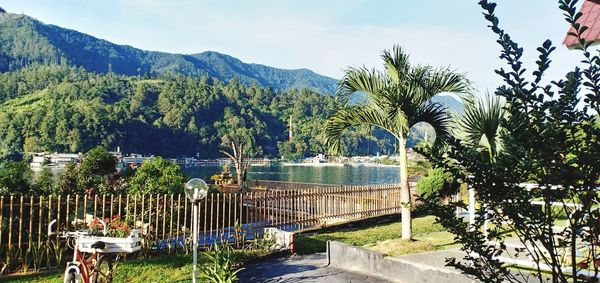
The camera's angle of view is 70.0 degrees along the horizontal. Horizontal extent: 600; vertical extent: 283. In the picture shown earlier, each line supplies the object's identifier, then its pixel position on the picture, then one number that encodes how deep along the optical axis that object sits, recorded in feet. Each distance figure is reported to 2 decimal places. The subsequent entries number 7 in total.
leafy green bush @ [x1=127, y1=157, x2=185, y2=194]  38.86
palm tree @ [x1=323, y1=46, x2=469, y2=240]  26.45
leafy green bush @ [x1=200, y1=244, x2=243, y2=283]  20.81
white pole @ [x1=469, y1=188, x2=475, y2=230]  18.51
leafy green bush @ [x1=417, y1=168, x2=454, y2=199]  51.19
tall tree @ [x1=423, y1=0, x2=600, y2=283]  6.00
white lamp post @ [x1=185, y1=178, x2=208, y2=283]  21.44
